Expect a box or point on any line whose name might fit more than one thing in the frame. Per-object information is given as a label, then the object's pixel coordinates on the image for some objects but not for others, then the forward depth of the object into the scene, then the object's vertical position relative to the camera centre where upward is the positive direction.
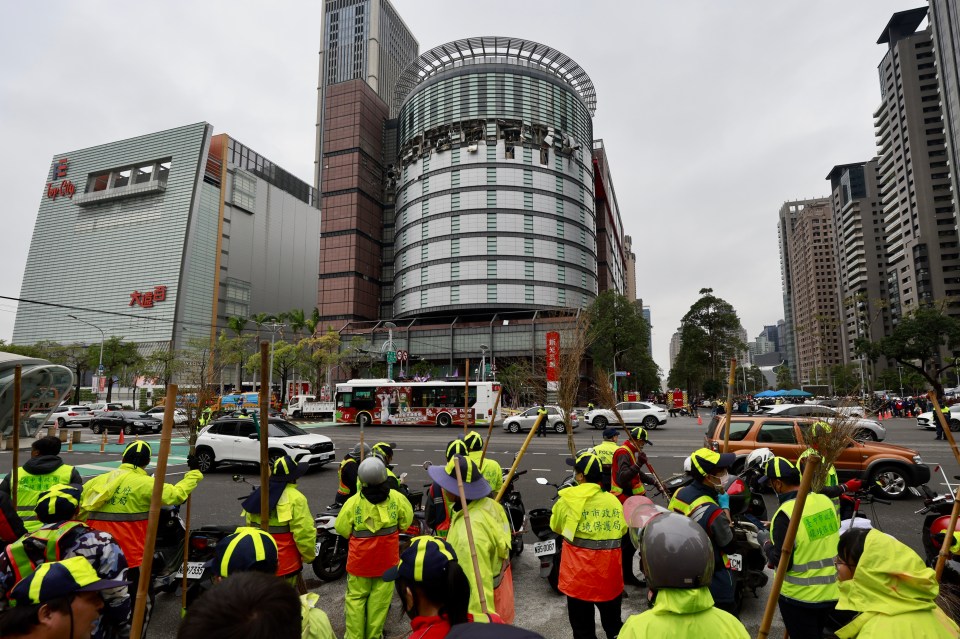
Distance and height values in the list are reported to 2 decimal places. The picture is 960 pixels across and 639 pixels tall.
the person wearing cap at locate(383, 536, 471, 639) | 2.14 -0.85
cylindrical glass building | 64.94 +26.24
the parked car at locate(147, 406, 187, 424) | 31.83 -1.93
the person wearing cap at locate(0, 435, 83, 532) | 4.99 -0.97
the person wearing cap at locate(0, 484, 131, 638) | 3.23 -1.13
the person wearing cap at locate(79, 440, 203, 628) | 4.63 -1.12
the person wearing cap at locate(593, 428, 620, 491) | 4.55 -0.77
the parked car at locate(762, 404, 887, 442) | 10.21 -0.83
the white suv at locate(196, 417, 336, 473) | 14.30 -1.62
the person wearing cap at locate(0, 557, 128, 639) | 2.15 -0.98
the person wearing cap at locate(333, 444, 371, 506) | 5.85 -1.04
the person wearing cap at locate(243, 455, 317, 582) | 4.16 -1.14
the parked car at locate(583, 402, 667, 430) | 28.84 -1.41
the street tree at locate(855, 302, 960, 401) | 42.50 +4.81
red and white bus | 30.80 -0.93
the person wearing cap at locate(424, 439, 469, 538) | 4.88 -1.21
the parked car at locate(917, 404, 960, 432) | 23.55 -1.23
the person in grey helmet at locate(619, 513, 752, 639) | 2.03 -0.83
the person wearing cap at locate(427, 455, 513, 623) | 3.55 -1.05
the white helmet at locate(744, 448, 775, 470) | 8.05 -1.05
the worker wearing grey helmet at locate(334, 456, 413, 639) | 4.06 -1.30
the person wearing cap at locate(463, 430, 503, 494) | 5.90 -0.95
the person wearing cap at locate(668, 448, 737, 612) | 3.88 -0.90
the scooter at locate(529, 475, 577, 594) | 5.66 -1.81
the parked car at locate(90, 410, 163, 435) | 29.69 -2.28
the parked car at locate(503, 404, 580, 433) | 26.79 -1.76
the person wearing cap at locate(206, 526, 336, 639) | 2.65 -0.96
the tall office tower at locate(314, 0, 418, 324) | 72.00 +26.92
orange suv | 10.02 -1.22
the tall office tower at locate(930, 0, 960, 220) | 77.75 +51.41
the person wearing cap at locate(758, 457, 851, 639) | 3.52 -1.24
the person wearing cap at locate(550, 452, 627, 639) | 3.83 -1.26
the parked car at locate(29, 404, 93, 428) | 33.69 -2.34
